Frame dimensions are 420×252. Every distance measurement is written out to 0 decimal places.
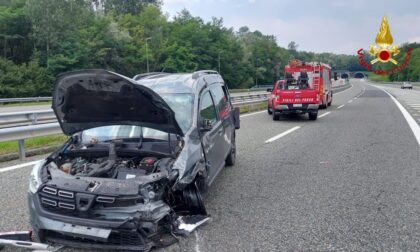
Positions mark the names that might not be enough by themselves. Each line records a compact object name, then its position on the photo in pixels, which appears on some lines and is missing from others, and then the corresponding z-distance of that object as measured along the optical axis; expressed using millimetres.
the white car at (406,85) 72438
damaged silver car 3660
